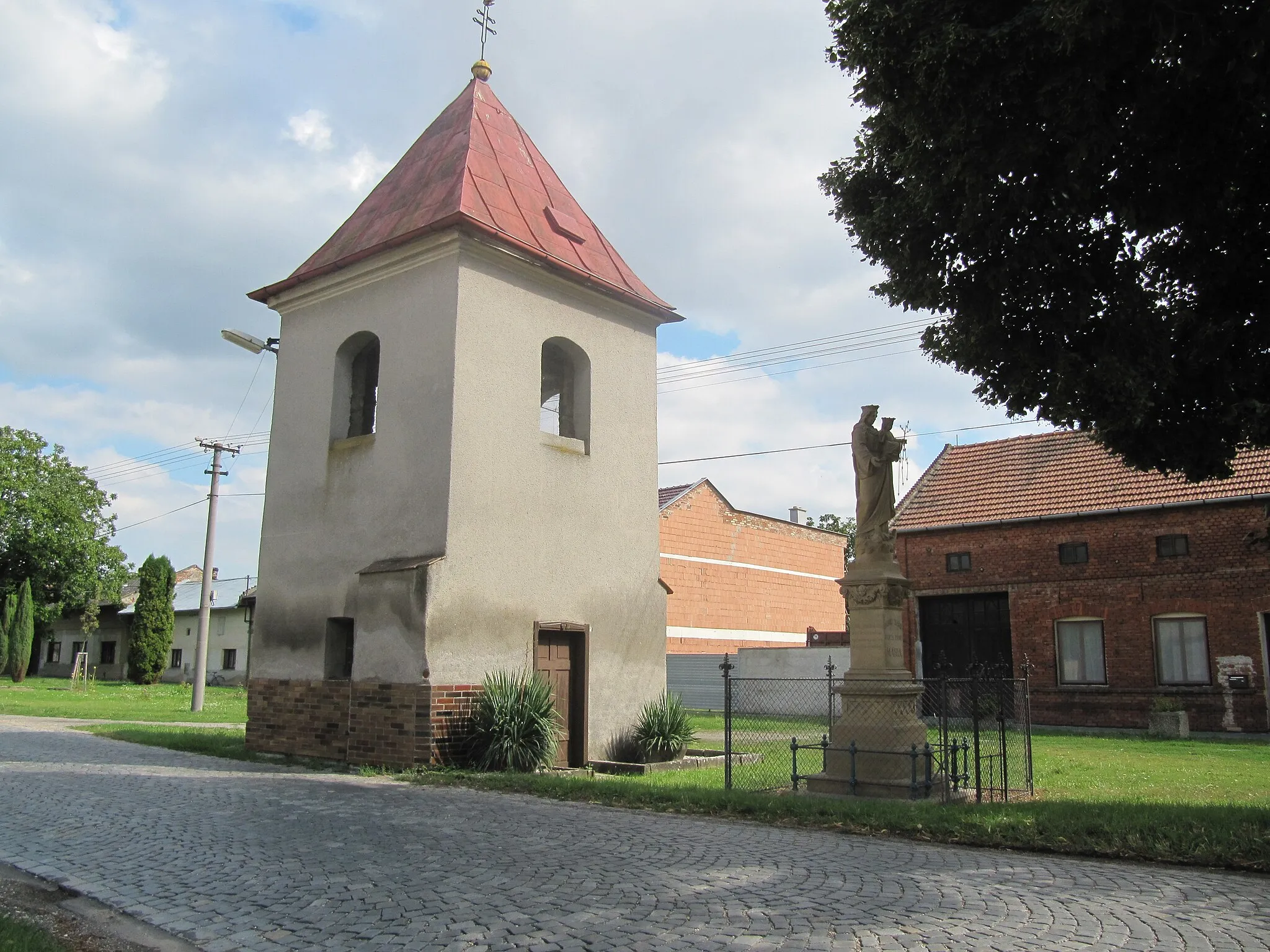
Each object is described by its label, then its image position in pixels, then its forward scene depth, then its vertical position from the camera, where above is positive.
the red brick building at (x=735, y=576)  36.28 +3.22
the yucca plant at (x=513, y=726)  12.57 -0.93
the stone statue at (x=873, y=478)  11.55 +2.13
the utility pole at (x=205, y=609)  26.47 +1.09
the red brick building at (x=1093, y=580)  21.88 +1.97
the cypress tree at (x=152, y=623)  50.28 +1.33
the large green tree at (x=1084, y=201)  7.57 +3.99
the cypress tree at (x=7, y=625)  49.41 +1.07
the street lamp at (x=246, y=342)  17.86 +5.54
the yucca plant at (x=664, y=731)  14.70 -1.12
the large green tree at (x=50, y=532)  51.22 +6.01
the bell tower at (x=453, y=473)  13.14 +2.62
